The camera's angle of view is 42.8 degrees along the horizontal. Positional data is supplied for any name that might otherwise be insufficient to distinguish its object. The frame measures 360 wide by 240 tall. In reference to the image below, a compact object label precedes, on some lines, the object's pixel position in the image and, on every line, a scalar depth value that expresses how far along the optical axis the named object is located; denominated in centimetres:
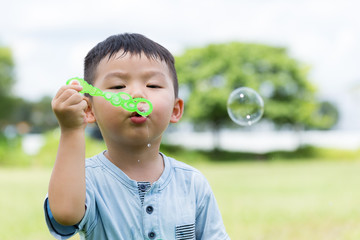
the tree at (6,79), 2583
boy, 144
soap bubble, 304
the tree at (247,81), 1828
